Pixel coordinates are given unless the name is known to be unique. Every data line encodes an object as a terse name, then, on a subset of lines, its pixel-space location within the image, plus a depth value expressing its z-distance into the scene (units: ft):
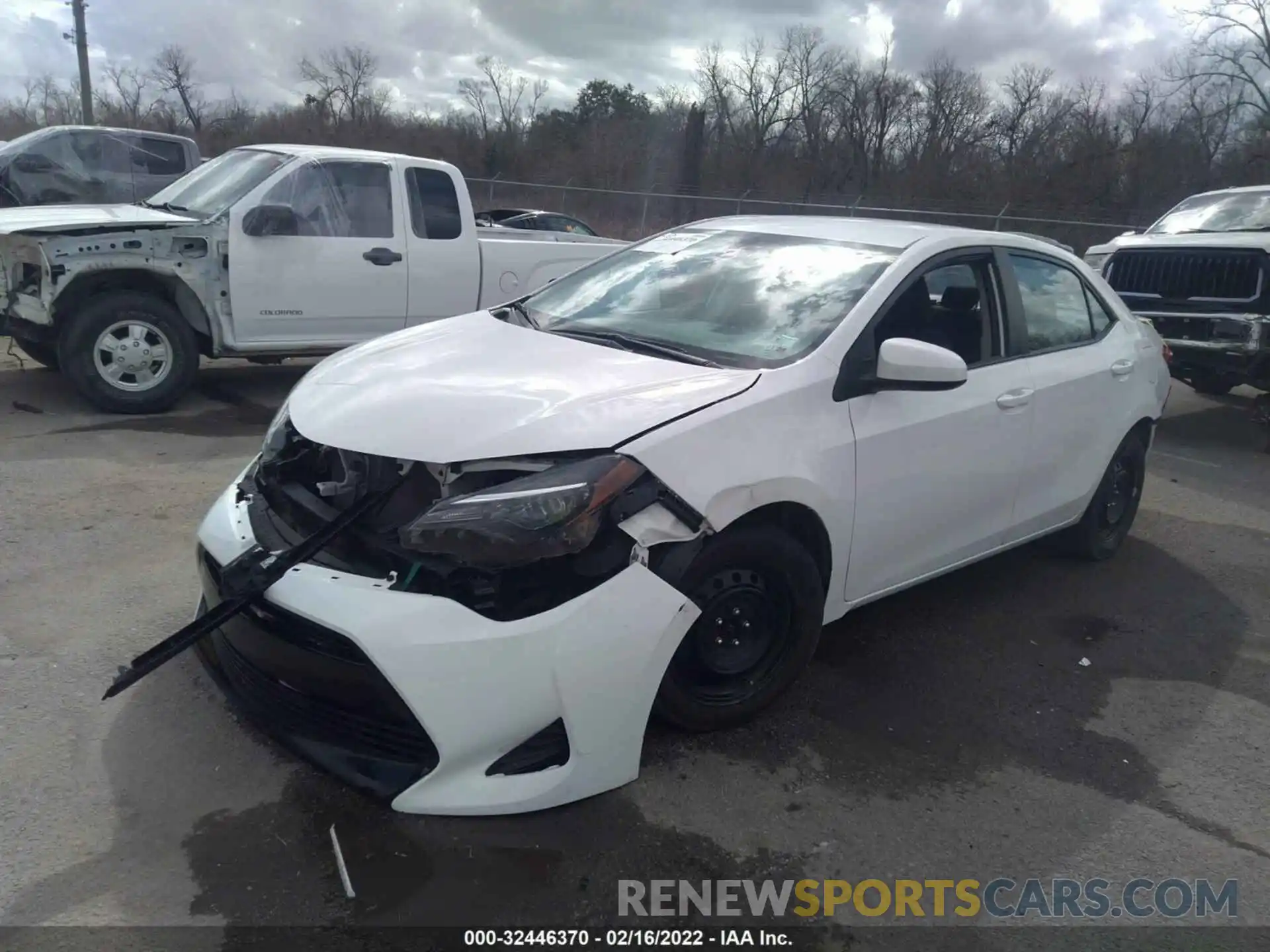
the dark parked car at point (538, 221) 52.80
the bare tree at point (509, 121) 142.72
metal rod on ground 8.22
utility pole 88.07
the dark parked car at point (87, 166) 36.68
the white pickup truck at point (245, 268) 21.99
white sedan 8.54
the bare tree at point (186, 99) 134.51
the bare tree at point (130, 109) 127.34
